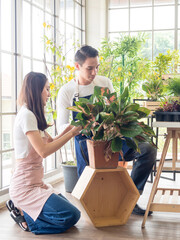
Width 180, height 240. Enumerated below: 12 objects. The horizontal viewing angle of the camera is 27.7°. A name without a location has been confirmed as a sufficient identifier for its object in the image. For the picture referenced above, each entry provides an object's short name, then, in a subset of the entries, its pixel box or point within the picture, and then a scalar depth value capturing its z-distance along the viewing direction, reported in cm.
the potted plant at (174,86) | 278
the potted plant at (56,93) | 395
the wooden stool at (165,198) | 266
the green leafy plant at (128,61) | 547
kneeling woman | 264
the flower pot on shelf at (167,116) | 267
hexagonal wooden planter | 281
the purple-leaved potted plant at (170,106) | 273
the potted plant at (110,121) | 247
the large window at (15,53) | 348
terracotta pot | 267
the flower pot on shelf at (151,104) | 445
